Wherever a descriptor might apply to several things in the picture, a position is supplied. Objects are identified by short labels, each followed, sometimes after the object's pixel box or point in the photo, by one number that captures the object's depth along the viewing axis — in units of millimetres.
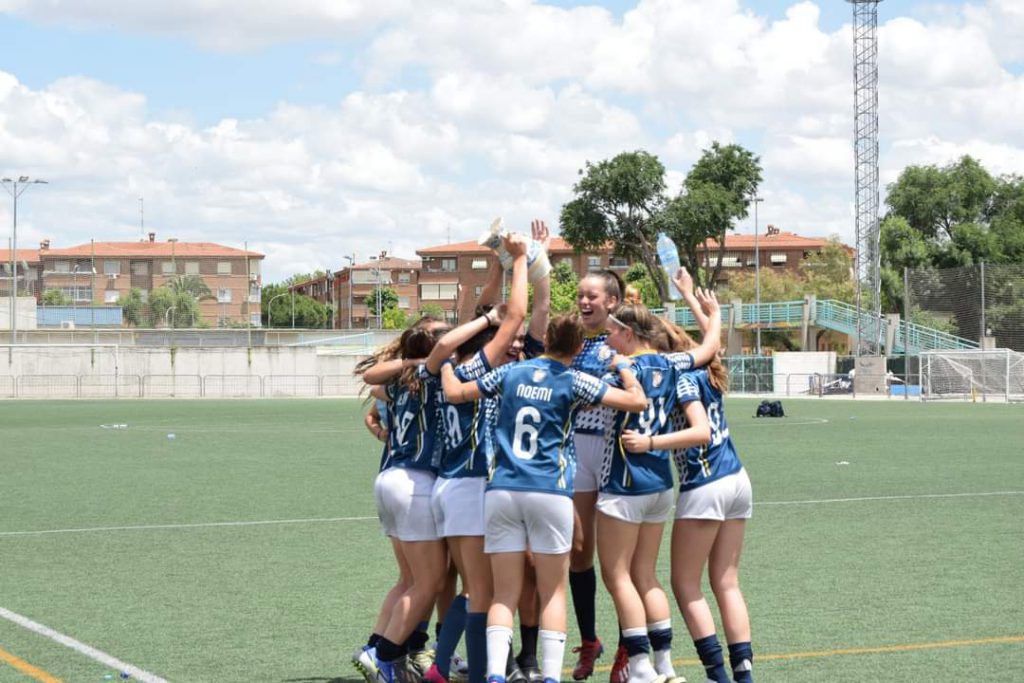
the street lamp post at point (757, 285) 80062
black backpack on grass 38869
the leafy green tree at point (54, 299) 117812
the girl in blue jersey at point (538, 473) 6211
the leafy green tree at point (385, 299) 156188
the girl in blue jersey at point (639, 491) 6559
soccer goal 53844
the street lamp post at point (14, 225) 64625
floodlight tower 66625
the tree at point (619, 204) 81938
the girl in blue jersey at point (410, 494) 6766
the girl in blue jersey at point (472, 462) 6470
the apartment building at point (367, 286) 172500
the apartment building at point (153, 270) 137625
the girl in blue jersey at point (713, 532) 6660
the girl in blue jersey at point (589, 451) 6676
